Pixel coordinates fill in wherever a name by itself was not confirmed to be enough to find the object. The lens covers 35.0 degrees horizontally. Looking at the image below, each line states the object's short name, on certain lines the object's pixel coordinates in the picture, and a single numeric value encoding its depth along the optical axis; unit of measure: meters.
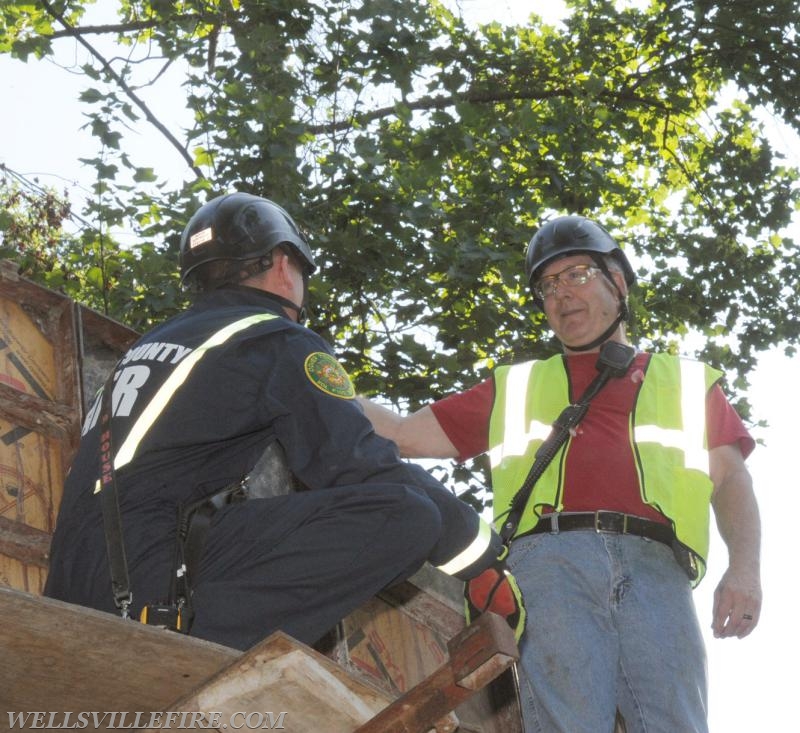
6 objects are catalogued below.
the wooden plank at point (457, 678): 2.59
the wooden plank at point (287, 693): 2.68
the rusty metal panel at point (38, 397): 4.89
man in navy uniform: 3.37
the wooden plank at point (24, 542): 4.82
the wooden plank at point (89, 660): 2.47
